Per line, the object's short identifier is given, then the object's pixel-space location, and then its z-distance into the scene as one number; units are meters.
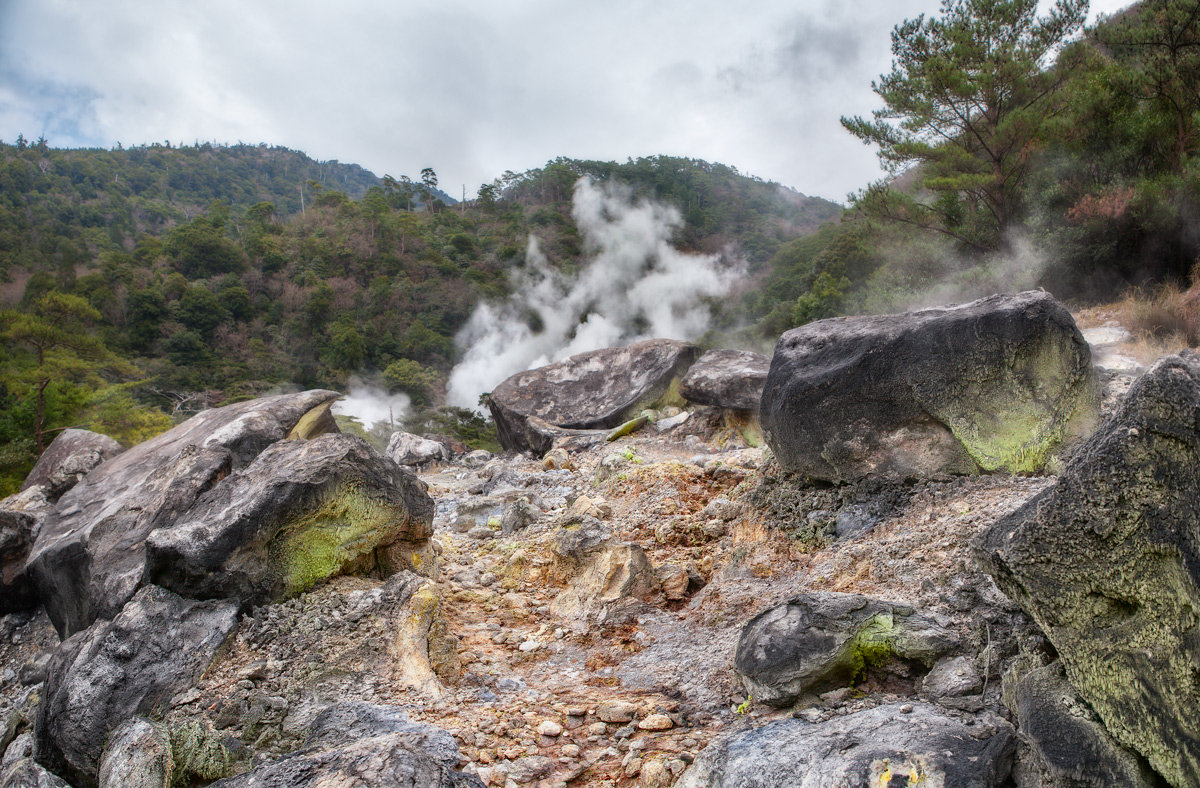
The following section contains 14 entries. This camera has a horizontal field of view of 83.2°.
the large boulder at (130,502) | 4.25
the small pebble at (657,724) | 2.62
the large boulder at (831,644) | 2.49
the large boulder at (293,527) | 3.48
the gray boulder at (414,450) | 11.98
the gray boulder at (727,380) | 8.50
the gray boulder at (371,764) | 2.06
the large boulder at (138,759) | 2.56
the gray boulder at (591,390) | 11.98
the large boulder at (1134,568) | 1.55
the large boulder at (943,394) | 3.94
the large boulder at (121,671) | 2.94
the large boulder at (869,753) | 1.79
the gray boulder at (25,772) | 2.89
